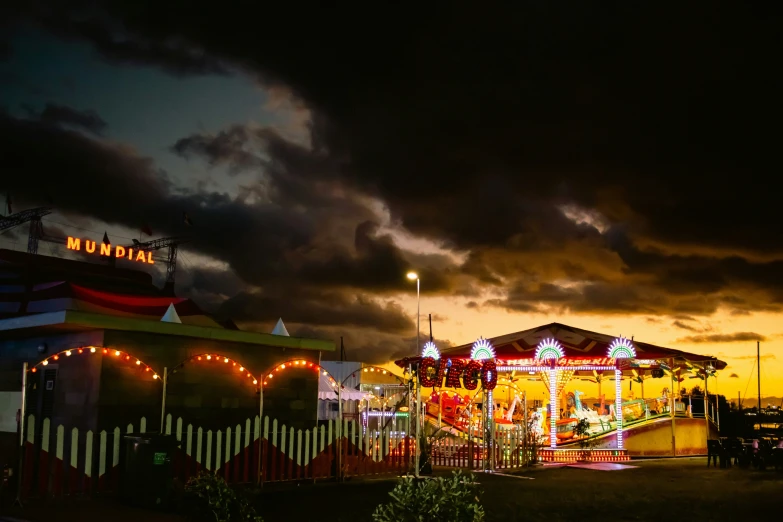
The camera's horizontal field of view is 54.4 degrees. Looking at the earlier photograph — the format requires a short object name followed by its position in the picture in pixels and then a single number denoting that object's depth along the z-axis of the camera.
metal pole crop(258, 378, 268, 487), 15.72
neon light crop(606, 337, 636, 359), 27.31
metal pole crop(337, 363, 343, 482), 17.12
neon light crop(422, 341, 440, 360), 30.21
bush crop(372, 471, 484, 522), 7.86
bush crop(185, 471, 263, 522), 10.23
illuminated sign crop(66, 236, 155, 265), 35.31
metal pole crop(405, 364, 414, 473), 18.51
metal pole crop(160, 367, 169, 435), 14.22
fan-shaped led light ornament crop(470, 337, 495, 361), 28.84
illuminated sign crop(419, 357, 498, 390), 21.58
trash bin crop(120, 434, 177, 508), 12.43
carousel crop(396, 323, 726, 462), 27.56
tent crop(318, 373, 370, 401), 24.62
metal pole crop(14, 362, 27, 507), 12.13
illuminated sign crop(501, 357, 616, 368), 27.94
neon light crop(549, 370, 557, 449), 27.44
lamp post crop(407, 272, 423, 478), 16.99
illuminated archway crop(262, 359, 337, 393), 17.02
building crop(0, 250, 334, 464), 14.37
